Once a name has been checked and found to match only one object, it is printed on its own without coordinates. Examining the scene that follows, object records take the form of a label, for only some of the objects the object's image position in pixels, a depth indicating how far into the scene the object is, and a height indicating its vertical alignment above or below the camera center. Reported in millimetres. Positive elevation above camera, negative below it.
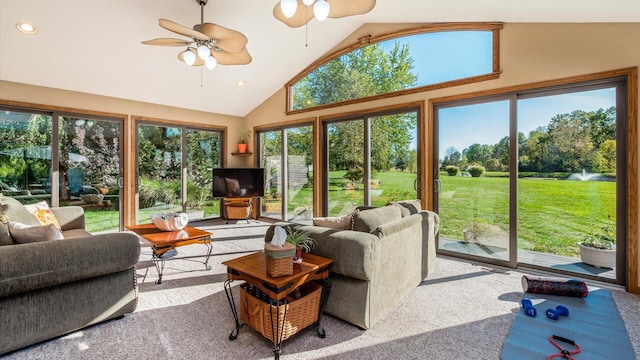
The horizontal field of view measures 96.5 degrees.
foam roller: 2422 -949
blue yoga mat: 1703 -1033
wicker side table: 1779 -798
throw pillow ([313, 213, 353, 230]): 2449 -384
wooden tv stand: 6113 -623
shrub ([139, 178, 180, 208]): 5406 -259
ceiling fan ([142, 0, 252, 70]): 2678 +1425
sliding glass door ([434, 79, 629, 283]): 2980 +1
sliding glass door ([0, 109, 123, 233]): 4191 +285
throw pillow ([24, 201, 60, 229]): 3174 -378
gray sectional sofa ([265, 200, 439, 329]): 2066 -633
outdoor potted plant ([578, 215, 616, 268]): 2973 -745
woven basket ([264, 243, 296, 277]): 1784 -512
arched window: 3688 +1739
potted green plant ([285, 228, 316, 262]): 2094 -466
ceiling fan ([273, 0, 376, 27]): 2148 +1489
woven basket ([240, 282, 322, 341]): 1871 -901
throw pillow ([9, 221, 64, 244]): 2229 -423
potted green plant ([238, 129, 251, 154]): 6601 +933
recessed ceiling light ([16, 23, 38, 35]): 3256 +1762
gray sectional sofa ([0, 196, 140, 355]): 1794 -741
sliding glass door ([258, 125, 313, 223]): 5688 +160
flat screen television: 6086 -68
